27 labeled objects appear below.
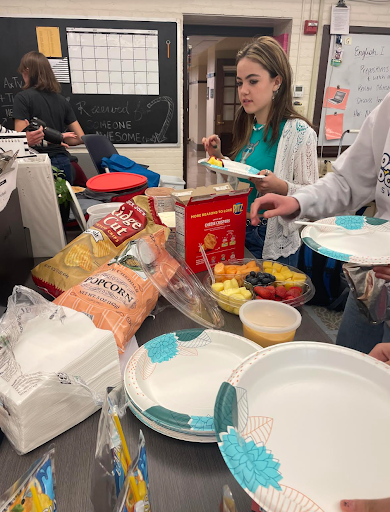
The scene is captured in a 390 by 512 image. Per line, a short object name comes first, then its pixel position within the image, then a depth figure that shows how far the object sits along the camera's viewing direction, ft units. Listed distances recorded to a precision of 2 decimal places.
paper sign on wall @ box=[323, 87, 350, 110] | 14.40
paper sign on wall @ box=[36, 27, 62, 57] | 12.39
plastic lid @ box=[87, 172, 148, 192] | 4.76
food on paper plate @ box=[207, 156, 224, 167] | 4.72
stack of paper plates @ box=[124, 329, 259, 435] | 1.94
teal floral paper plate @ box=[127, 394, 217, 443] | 1.88
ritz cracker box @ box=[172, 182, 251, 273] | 3.69
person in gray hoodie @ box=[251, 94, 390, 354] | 3.78
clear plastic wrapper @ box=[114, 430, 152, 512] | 1.22
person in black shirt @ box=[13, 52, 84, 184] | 9.46
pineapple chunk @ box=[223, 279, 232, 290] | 3.38
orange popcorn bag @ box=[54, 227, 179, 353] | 2.54
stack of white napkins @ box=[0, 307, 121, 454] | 1.78
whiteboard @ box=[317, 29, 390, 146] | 13.85
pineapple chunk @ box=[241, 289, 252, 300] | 3.20
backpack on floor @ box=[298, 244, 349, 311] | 8.22
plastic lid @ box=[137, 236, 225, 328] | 2.76
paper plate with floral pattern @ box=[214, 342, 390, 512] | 1.41
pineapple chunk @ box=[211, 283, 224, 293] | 3.36
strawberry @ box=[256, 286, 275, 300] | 3.23
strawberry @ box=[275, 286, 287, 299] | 3.26
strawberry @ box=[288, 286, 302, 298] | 3.29
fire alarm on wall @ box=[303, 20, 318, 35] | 13.30
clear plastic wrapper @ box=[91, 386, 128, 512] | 1.34
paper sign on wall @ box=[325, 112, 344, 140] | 14.73
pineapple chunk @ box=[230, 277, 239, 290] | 3.38
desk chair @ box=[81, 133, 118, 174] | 8.72
